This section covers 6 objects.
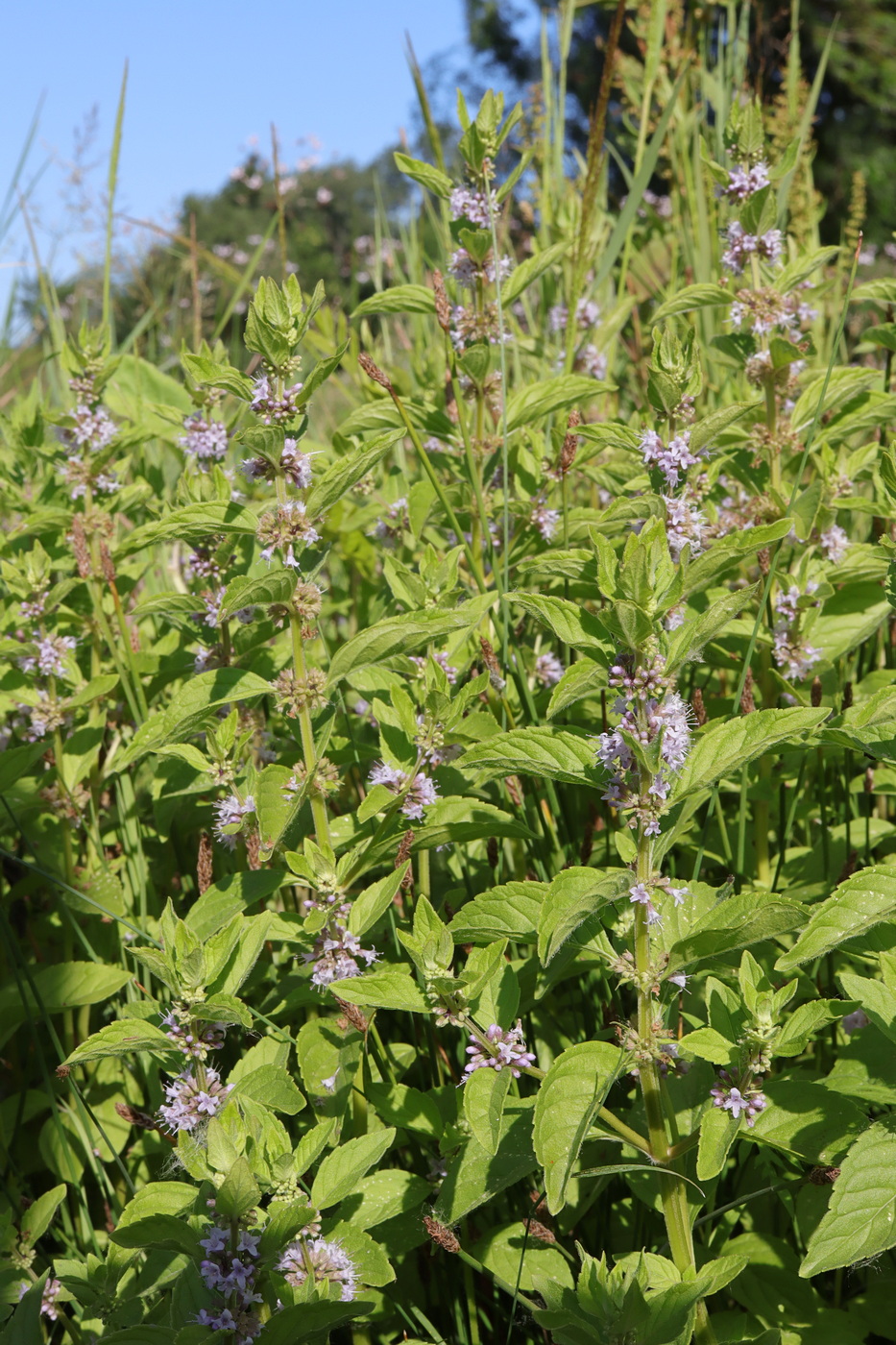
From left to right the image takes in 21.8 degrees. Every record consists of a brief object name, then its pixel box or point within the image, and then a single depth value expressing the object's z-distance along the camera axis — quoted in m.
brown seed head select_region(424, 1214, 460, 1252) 0.62
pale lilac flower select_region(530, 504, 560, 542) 0.82
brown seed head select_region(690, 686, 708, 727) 0.69
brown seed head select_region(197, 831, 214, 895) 0.70
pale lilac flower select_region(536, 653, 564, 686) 0.83
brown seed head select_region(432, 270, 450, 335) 0.76
